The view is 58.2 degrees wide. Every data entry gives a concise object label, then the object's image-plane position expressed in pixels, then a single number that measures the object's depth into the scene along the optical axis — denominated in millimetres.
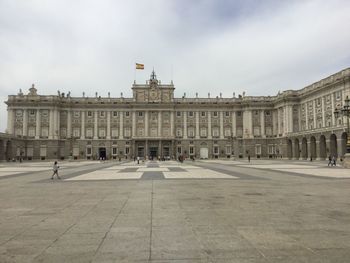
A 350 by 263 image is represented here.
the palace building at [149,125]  88062
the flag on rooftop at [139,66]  82250
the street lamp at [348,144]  34356
